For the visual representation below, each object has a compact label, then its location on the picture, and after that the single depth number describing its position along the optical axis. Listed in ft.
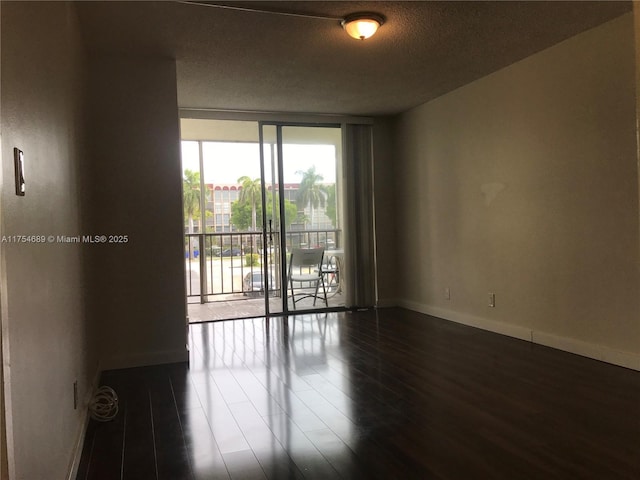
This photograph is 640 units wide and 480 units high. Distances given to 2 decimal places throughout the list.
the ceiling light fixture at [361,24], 9.36
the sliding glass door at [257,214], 17.67
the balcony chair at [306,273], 17.94
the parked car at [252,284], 22.79
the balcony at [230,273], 18.70
